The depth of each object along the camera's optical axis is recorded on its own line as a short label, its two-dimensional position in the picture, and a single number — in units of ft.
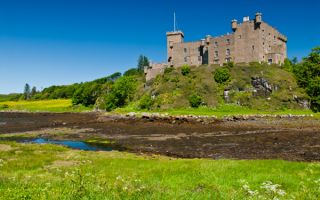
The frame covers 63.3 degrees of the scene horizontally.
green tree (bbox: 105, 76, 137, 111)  301.46
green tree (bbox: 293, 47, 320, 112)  216.41
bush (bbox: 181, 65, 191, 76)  273.38
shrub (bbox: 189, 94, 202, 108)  234.05
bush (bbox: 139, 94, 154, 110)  252.78
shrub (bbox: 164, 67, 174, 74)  290.20
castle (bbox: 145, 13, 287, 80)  257.62
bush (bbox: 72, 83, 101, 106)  390.09
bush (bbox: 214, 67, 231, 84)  250.44
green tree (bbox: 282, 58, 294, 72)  257.12
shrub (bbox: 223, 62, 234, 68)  260.95
